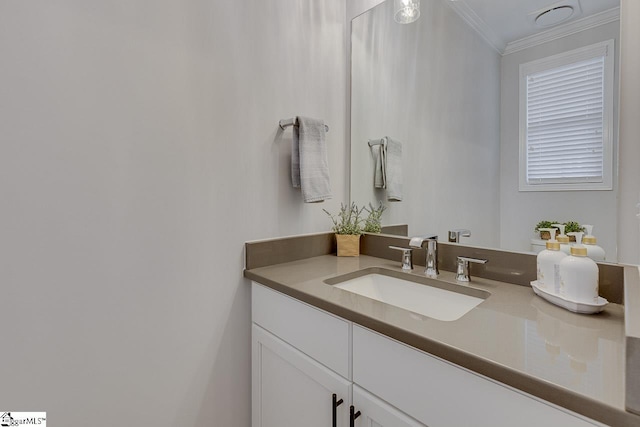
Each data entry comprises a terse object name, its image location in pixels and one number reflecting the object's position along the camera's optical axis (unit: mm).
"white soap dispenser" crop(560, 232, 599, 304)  731
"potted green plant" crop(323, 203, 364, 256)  1437
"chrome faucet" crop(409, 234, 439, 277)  1121
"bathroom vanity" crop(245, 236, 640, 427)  502
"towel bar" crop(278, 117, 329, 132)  1224
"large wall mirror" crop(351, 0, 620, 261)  917
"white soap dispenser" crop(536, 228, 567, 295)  806
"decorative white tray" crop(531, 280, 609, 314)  724
